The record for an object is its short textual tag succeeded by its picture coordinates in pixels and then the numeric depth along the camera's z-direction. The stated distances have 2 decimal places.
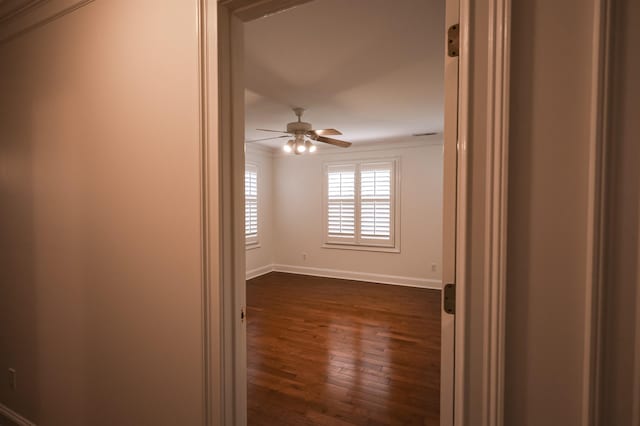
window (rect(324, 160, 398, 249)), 4.95
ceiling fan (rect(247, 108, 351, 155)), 3.13
